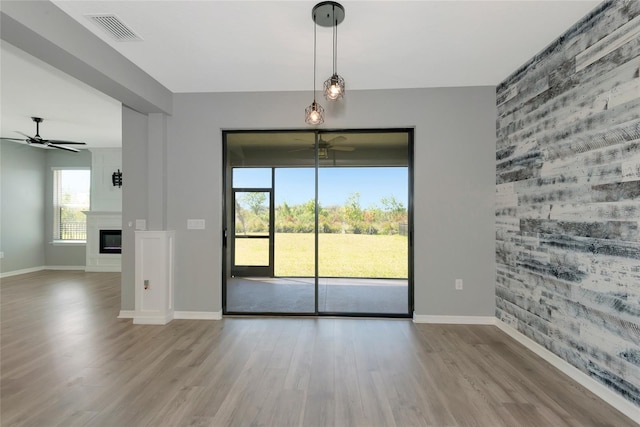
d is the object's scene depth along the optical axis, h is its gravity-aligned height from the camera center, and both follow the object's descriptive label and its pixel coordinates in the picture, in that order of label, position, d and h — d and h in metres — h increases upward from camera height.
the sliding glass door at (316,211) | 4.05 +0.05
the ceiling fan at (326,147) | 4.06 +0.89
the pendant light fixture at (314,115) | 2.69 +0.87
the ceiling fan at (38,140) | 5.05 +1.19
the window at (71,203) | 7.43 +0.25
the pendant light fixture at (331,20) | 2.25 +1.49
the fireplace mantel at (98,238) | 7.05 -0.56
